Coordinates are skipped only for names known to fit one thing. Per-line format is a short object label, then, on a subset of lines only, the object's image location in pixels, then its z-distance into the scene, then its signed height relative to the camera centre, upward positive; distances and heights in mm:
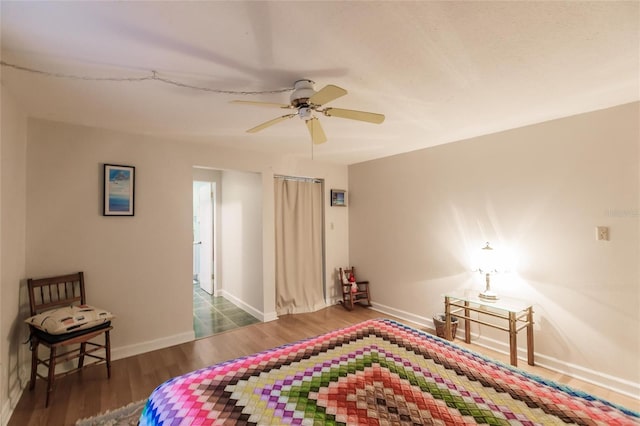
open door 5293 -305
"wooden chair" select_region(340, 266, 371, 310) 4463 -1153
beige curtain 4234 -421
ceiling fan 1791 +736
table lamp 3000 -509
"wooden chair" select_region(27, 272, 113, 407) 2242 -913
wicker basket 3352 -1277
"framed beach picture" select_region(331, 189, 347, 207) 4754 +357
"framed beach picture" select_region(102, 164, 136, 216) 2879 +319
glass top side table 2664 -998
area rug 1989 -1407
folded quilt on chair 2225 -801
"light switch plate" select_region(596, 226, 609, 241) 2439 -150
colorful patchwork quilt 1203 -837
